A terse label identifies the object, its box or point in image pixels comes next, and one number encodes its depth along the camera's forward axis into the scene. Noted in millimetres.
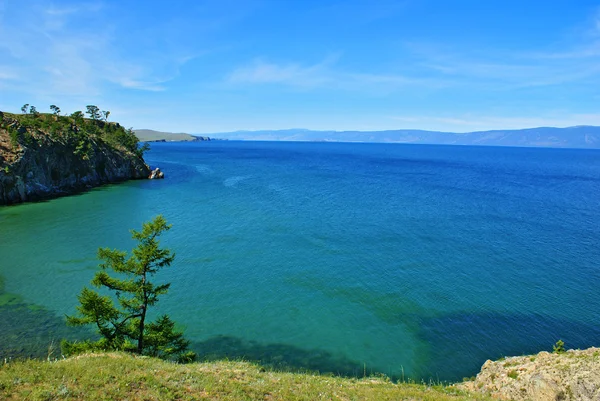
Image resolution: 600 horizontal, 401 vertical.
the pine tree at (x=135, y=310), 20656
